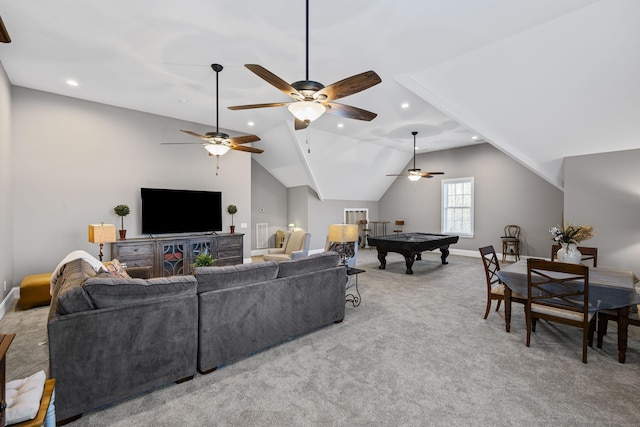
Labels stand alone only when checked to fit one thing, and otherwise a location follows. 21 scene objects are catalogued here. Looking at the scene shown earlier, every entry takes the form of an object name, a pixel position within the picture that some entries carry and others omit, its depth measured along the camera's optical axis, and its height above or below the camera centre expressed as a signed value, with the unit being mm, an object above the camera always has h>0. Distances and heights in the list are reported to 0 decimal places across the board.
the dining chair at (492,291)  3428 -999
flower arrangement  3170 -267
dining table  2484 -754
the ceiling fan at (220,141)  3989 +972
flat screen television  5523 -71
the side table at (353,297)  4039 -1354
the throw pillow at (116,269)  3105 -722
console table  5023 -838
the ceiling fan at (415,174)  7043 +882
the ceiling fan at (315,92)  2294 +1022
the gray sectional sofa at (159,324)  1873 -925
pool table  5896 -769
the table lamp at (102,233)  4289 -403
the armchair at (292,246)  5800 -841
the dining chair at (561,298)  2551 -853
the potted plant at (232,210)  6516 -49
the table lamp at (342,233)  3953 -340
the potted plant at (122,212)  5117 -87
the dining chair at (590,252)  3773 -570
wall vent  8852 -846
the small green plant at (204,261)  3689 -690
